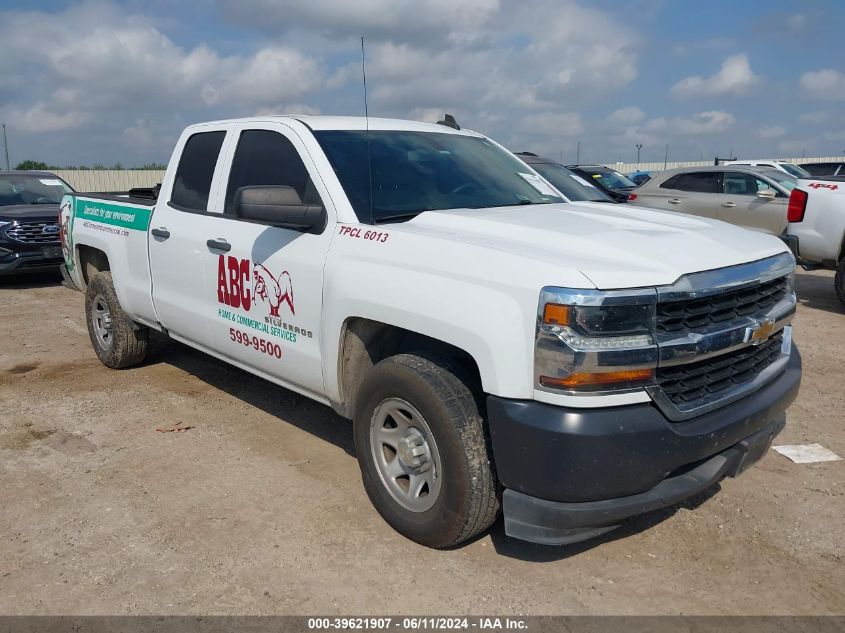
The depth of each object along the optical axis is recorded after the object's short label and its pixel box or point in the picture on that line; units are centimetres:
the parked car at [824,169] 1639
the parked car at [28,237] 1023
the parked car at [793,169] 1791
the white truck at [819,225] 819
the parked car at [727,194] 1154
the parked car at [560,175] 742
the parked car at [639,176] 2896
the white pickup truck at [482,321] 263
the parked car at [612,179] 1756
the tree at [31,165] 3221
